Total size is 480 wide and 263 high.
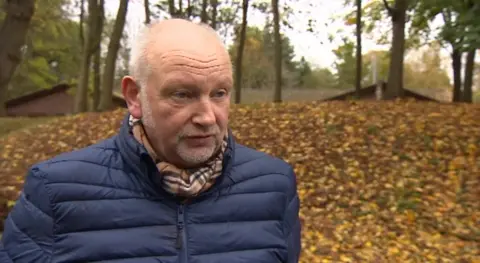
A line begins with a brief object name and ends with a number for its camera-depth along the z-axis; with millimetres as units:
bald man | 1765
